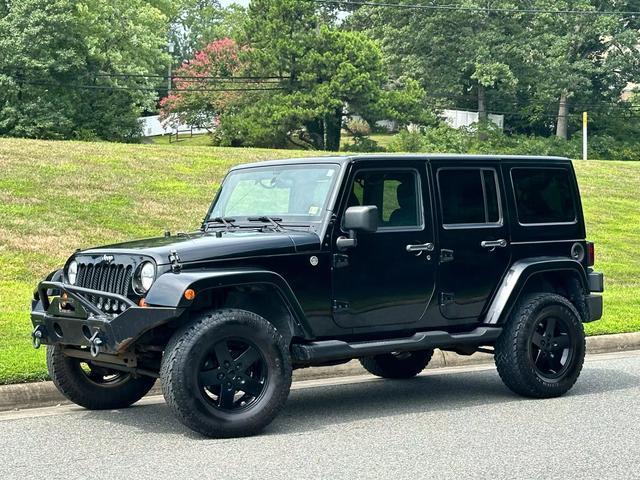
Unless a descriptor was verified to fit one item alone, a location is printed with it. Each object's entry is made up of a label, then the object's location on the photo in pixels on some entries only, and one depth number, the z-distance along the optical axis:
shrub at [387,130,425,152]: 47.50
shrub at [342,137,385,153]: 46.81
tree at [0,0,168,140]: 47.38
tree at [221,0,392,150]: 45.91
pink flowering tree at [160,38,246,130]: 55.12
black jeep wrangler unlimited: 7.24
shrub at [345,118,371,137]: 49.34
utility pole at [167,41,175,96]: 60.62
